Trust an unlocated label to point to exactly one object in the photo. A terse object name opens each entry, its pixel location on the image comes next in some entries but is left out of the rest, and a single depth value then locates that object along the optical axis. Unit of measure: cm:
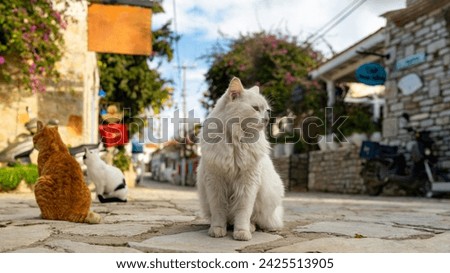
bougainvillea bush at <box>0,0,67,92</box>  632
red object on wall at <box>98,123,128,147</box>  873
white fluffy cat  210
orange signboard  648
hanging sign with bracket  643
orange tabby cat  256
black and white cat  407
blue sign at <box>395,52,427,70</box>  731
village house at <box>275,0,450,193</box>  689
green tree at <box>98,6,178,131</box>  927
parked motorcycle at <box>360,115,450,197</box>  661
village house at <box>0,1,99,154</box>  680
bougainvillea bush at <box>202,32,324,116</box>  436
